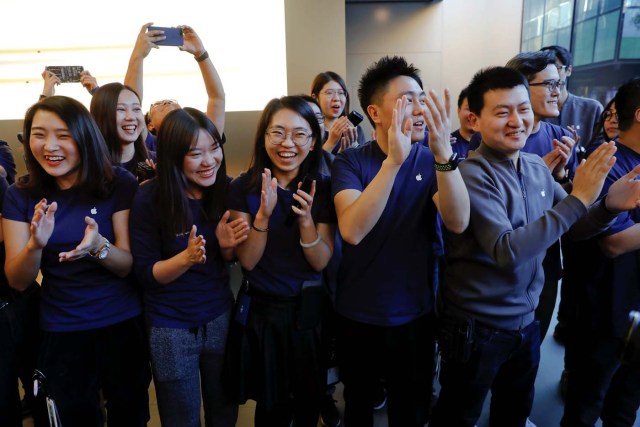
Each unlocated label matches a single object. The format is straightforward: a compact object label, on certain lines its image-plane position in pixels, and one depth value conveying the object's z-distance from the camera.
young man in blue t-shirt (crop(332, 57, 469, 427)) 1.48
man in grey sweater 1.35
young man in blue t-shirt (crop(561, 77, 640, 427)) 1.61
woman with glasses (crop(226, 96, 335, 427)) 1.53
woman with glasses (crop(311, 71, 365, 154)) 2.87
